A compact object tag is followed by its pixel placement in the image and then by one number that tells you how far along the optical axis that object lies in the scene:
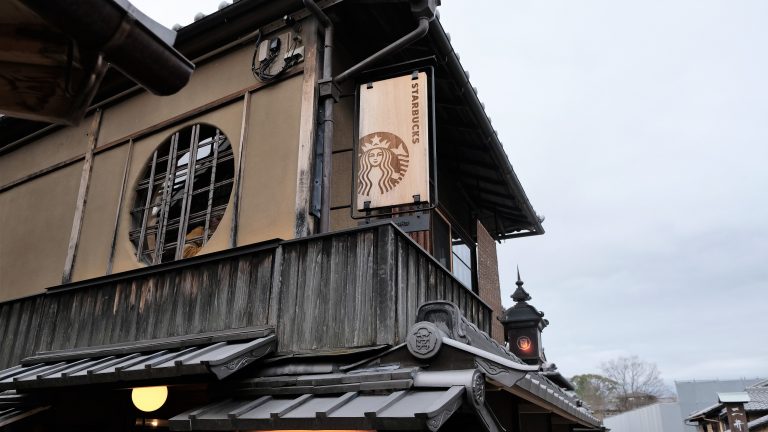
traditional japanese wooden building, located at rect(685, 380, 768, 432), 13.15
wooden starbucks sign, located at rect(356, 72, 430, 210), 7.31
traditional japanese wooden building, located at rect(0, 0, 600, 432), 5.12
